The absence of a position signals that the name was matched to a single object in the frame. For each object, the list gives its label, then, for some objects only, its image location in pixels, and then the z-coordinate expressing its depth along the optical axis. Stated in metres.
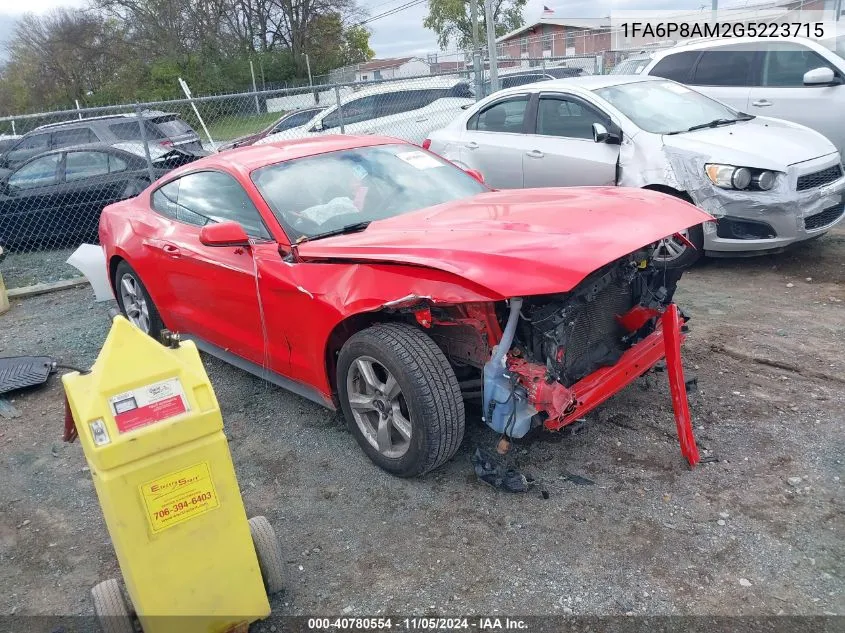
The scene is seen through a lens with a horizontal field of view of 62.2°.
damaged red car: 3.05
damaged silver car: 5.70
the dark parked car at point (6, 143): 12.97
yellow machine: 2.17
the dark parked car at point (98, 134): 11.55
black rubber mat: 5.03
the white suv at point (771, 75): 8.03
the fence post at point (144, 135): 8.40
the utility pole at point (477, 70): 11.42
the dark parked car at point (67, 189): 9.68
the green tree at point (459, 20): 59.31
